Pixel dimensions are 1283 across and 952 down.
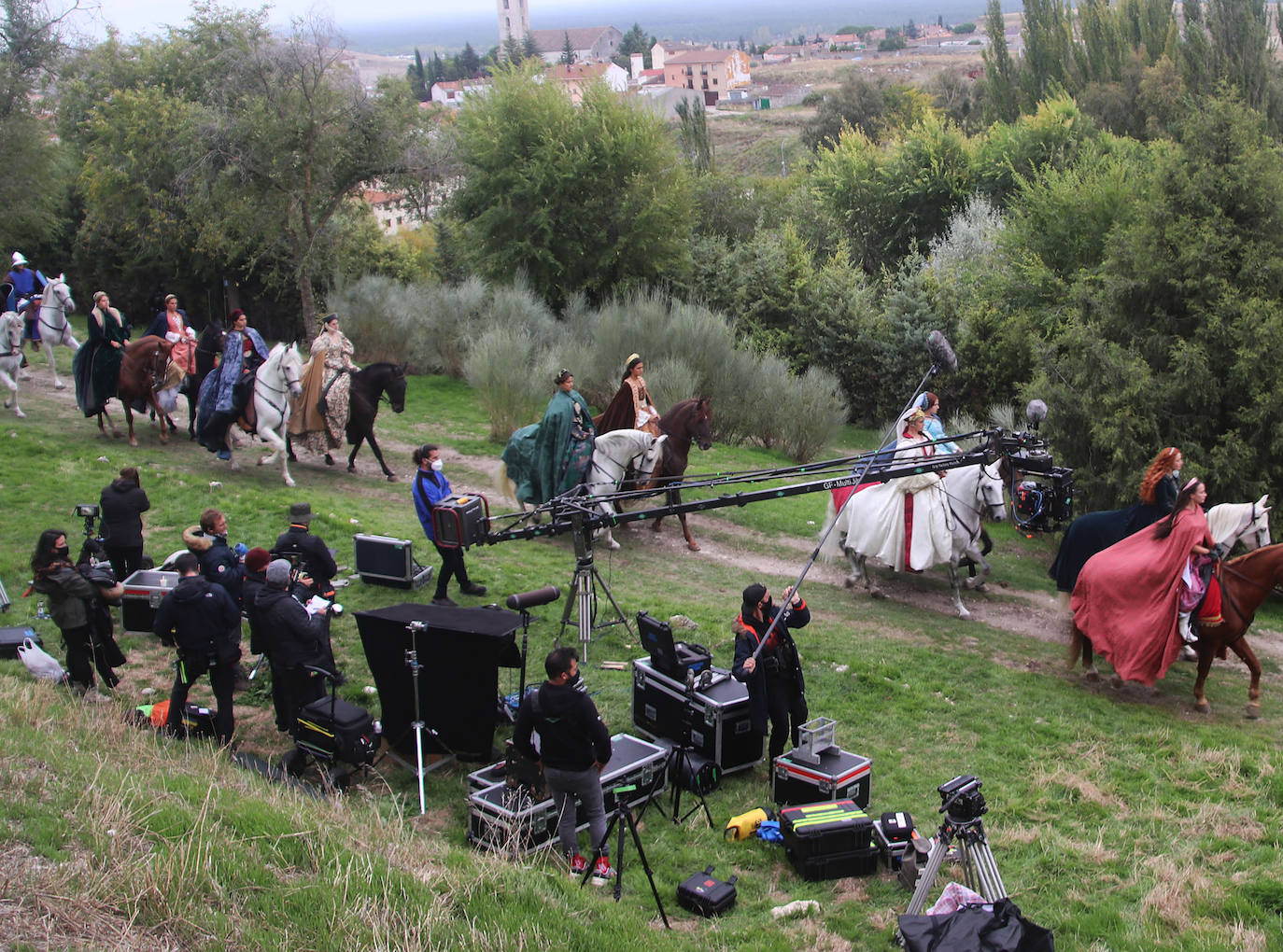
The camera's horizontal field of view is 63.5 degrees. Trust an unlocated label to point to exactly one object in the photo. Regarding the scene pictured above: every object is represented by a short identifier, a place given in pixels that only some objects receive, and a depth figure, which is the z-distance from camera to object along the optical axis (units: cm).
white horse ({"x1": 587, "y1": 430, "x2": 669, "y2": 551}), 1345
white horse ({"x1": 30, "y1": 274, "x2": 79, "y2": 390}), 1808
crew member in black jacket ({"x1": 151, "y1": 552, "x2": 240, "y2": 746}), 802
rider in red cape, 955
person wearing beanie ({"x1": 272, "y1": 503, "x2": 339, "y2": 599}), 952
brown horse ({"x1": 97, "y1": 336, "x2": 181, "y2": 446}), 1586
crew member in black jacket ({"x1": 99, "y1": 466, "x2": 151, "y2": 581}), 1057
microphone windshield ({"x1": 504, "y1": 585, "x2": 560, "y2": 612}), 804
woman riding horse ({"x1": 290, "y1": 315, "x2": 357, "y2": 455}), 1543
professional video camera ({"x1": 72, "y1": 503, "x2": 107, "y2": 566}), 1023
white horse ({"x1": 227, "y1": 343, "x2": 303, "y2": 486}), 1476
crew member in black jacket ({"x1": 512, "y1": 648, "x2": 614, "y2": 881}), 652
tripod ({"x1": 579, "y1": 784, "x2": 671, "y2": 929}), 614
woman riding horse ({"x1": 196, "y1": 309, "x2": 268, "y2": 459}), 1492
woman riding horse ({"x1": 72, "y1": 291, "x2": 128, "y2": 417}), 1585
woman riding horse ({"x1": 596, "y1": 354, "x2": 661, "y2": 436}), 1418
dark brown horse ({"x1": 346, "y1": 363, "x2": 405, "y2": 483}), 1583
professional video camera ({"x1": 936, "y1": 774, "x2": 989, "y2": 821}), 553
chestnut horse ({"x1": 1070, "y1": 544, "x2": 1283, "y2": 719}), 970
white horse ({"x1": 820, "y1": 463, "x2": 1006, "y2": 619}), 1226
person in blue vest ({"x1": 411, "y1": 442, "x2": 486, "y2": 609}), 1077
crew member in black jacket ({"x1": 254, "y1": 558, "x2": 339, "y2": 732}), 785
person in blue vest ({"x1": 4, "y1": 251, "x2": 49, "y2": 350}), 1908
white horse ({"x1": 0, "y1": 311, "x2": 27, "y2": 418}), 1762
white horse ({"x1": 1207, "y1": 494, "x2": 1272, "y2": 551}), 1039
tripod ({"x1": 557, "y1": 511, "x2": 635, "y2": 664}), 889
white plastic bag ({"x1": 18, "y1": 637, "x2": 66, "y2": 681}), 914
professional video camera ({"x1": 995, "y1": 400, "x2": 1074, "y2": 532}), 905
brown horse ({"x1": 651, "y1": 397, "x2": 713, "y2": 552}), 1401
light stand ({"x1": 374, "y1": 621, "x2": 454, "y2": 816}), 738
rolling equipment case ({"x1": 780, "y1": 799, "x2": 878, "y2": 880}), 665
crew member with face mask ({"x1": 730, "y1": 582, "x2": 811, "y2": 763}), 786
